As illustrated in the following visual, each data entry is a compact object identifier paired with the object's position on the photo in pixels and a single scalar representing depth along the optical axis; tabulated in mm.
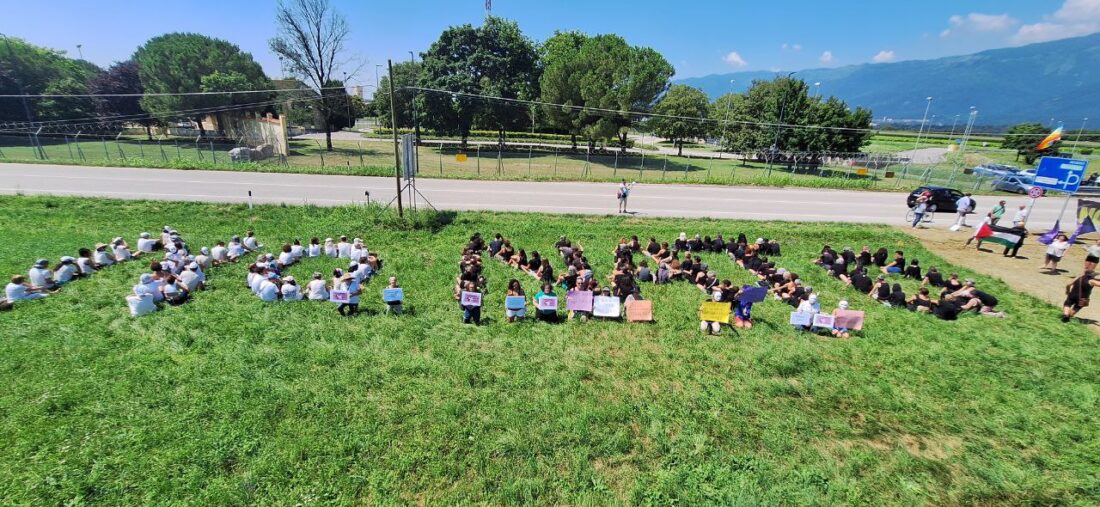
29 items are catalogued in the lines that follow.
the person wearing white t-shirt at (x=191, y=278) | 12383
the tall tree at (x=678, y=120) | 59062
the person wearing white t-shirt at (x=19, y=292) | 11188
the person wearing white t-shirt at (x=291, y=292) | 12000
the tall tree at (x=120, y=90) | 63125
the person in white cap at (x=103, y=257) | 14289
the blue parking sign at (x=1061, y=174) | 20891
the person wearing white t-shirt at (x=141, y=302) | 10742
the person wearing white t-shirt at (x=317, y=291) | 12062
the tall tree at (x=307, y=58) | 55219
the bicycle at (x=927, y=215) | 24662
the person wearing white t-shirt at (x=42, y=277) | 11875
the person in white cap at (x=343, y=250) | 16031
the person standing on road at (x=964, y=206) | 22152
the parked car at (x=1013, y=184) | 34172
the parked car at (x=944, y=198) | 27062
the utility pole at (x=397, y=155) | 18422
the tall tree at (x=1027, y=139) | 53656
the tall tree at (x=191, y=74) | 56688
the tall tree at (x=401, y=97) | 63062
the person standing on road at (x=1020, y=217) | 19484
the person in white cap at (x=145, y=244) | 15875
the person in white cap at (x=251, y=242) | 16438
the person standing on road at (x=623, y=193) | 24328
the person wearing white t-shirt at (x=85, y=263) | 13484
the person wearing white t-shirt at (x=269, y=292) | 11938
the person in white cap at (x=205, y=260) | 13922
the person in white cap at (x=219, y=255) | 14953
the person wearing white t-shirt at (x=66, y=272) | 12711
